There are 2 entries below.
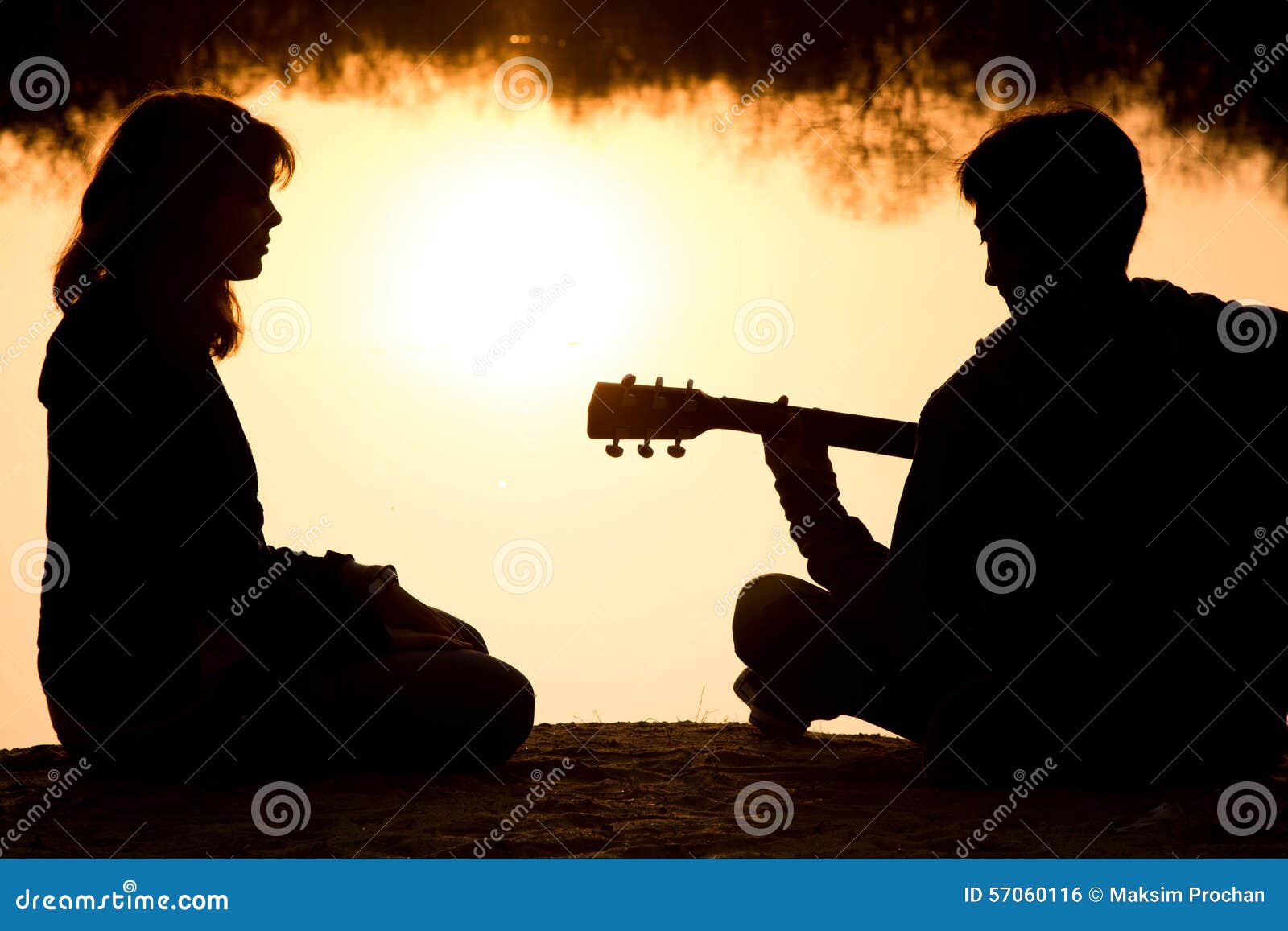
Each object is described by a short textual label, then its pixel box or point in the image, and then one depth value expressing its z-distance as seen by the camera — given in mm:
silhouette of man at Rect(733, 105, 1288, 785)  3439
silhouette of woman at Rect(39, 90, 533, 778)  3420
